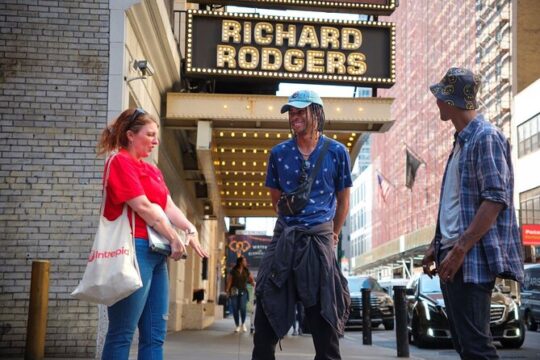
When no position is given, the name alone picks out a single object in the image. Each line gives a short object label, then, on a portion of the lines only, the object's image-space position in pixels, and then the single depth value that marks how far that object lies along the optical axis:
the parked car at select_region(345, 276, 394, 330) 24.73
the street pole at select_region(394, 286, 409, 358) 11.83
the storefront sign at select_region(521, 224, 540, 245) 43.12
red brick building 64.62
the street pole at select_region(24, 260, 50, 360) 8.59
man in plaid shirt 3.83
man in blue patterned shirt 4.48
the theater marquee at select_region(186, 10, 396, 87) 15.30
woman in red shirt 4.43
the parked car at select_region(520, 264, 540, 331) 23.61
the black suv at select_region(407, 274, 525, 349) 14.72
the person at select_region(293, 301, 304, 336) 16.72
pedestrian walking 18.81
